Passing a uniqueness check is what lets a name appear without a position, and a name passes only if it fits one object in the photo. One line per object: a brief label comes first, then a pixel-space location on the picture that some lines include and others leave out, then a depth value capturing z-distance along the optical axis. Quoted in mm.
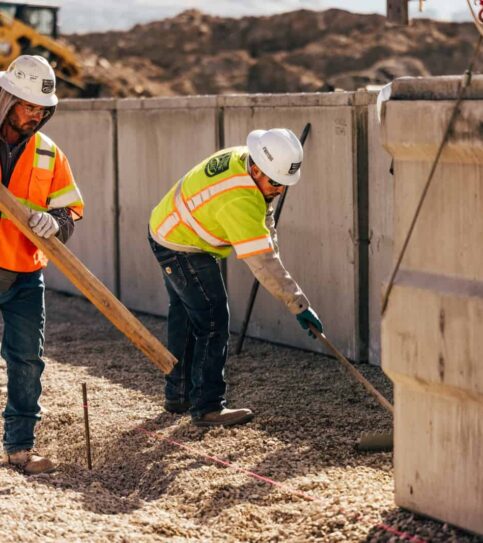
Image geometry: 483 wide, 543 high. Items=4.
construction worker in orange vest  5746
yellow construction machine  26984
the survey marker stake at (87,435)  6245
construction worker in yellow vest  6328
